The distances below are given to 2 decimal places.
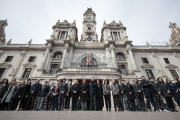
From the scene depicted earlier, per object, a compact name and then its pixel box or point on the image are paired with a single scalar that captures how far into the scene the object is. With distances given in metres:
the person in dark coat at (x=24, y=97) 6.00
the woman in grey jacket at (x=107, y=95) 5.74
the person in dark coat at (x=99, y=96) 5.91
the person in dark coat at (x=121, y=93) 5.78
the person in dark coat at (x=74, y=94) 5.73
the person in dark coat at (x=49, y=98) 6.67
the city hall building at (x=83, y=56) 16.76
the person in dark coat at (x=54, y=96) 6.31
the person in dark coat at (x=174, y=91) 5.41
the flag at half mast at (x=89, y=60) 15.54
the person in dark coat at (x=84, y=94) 5.84
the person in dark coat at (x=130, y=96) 5.98
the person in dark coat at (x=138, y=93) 6.01
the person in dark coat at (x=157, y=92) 5.67
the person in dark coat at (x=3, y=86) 5.79
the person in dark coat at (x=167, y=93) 5.35
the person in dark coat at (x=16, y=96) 5.79
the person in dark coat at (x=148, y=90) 5.76
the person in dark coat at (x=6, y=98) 5.66
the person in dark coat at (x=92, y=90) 5.89
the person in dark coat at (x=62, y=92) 6.16
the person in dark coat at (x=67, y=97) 5.83
